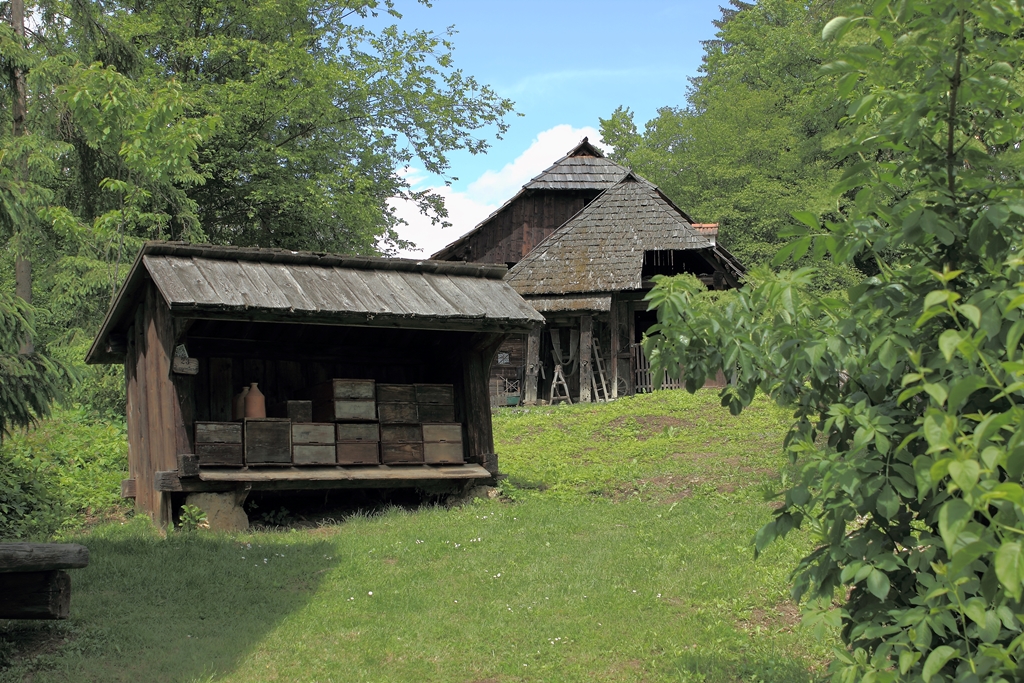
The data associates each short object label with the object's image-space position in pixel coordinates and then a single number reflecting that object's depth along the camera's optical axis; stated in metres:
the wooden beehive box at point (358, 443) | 11.00
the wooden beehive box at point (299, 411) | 10.80
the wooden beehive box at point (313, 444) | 10.72
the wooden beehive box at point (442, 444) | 11.49
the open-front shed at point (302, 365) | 10.13
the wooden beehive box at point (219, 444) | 10.22
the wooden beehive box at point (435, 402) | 11.58
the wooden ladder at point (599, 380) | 22.95
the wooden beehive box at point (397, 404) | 11.38
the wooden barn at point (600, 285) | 22.88
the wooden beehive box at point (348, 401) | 11.05
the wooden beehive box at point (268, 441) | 10.45
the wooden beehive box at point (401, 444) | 11.32
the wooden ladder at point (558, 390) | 23.33
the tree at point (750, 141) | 31.72
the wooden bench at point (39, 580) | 5.60
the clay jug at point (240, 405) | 11.08
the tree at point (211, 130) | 15.79
